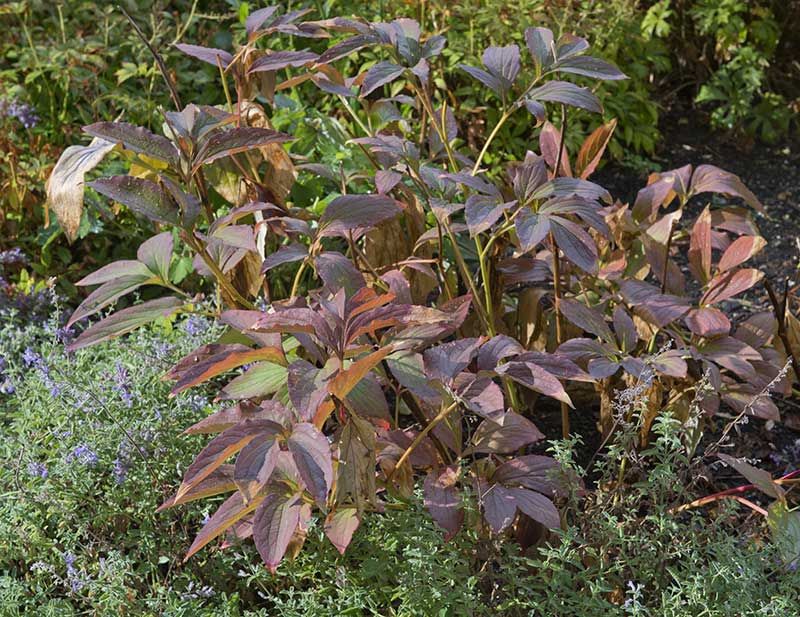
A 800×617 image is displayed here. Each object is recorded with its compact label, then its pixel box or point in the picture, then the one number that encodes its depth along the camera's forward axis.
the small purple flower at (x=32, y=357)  2.81
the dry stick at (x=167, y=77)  2.43
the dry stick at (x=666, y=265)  2.74
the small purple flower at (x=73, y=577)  2.46
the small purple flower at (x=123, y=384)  2.71
